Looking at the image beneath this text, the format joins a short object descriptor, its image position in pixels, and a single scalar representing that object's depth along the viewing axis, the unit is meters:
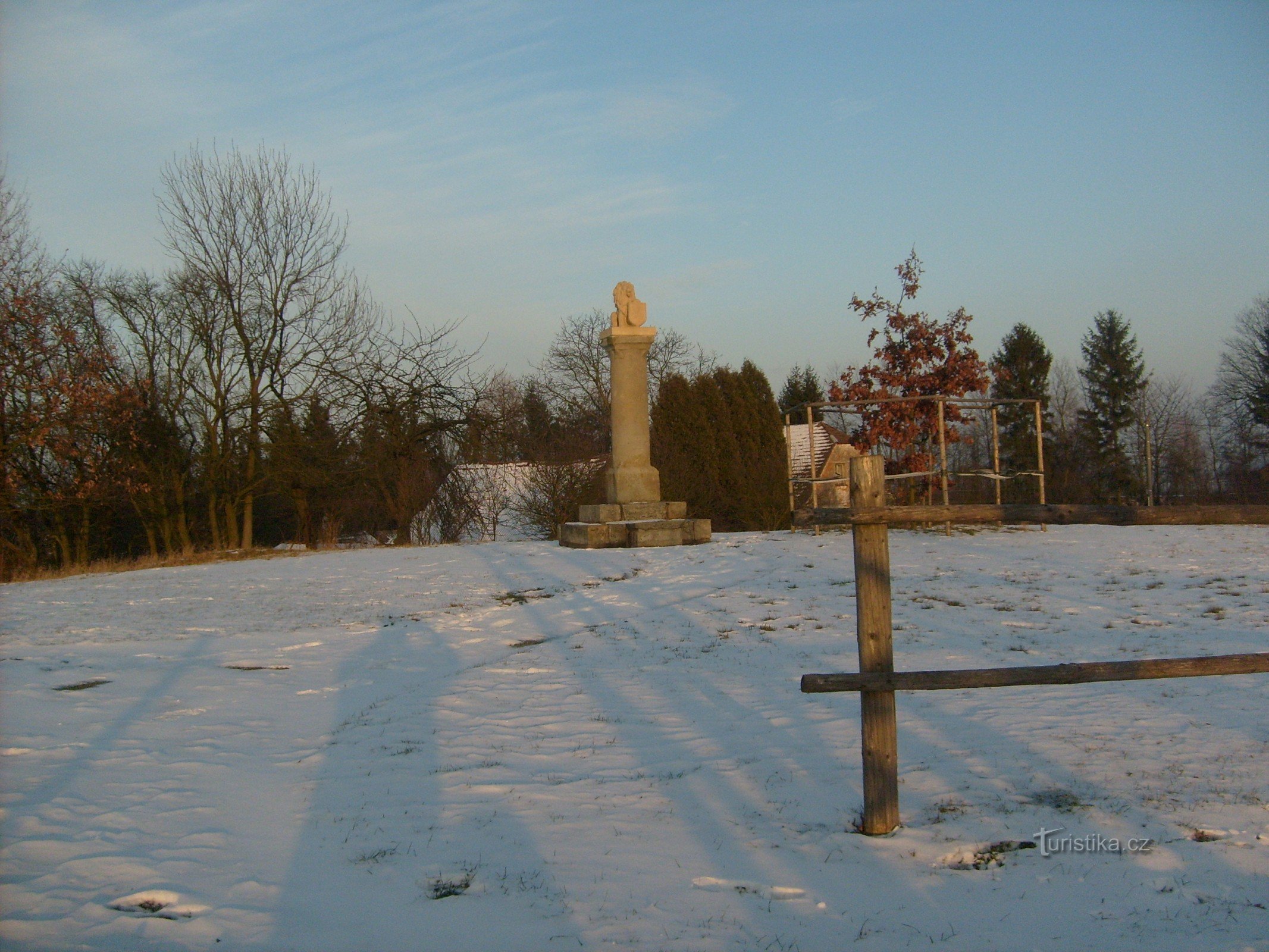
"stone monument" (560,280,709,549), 16.52
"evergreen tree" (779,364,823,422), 45.31
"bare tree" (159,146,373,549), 22.31
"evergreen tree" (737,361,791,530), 25.59
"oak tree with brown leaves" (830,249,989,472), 17.42
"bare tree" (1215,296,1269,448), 39.41
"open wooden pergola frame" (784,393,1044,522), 14.59
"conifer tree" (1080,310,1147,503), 46.72
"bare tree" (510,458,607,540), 22.81
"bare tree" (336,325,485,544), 23.17
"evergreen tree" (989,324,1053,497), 44.94
